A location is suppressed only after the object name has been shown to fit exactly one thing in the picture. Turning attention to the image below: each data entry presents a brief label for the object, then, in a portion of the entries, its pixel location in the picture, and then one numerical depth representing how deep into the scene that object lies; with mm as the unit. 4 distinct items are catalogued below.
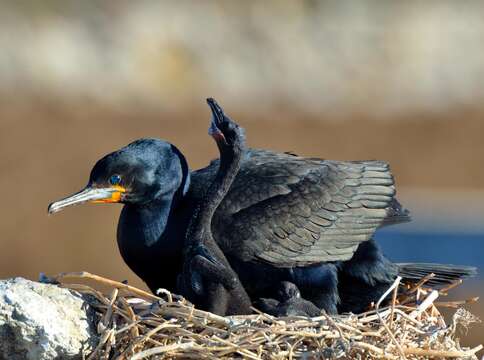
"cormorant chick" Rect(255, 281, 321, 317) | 11812
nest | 10891
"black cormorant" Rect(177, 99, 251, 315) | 11820
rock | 10758
